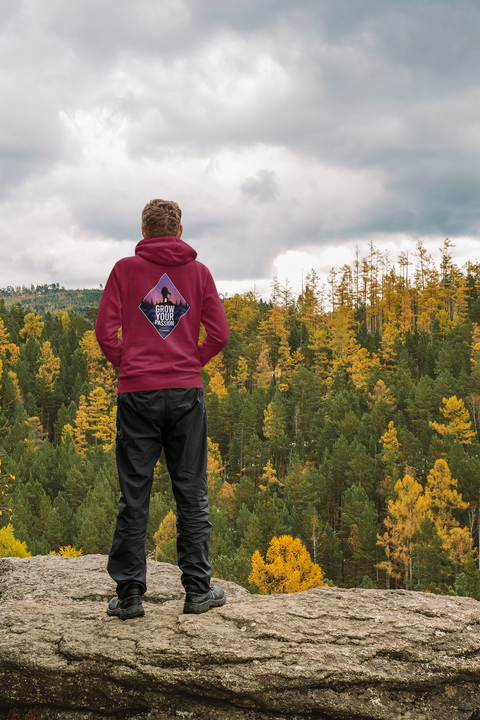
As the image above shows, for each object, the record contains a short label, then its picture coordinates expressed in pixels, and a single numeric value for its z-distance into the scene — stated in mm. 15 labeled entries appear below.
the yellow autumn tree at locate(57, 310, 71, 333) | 98788
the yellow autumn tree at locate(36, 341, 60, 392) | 66125
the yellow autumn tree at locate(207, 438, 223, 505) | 39250
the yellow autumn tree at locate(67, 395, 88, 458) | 52088
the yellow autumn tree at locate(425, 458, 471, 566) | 31953
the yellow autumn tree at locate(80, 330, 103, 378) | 74169
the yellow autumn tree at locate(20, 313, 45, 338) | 88375
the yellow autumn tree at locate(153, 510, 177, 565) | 29206
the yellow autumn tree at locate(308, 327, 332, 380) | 63312
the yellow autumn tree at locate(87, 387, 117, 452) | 52594
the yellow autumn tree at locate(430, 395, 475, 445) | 37531
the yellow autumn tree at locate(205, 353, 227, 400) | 58844
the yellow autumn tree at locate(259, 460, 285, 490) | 42100
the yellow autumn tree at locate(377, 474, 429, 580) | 31938
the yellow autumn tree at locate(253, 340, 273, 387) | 64500
